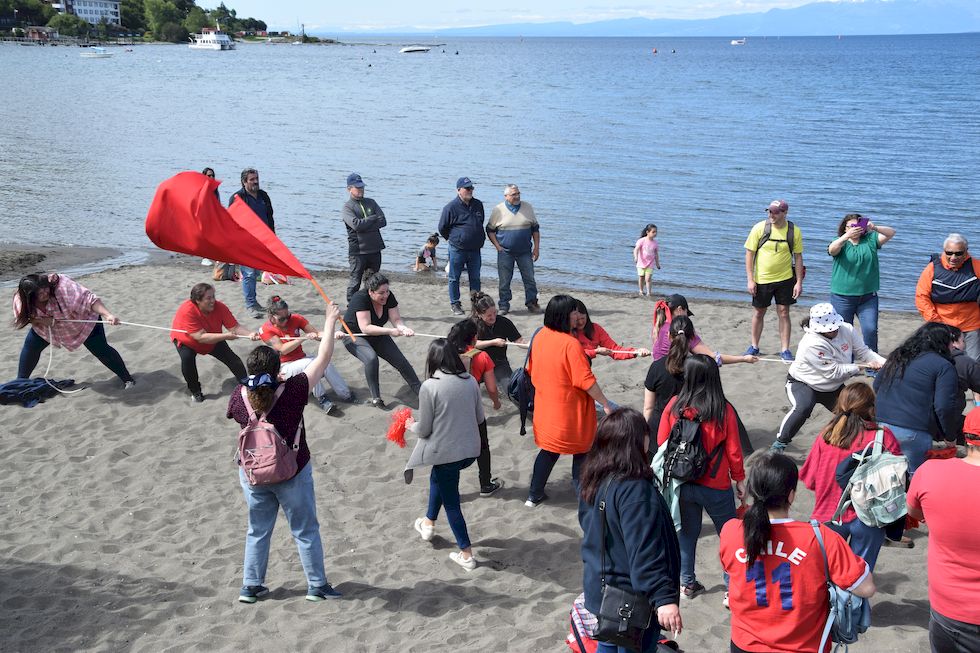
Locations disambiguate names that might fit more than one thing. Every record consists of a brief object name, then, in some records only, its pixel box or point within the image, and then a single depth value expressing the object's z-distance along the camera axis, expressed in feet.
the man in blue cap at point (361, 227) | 40.78
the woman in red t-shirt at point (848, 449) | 17.90
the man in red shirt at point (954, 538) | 13.43
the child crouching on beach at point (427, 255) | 59.62
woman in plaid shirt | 32.30
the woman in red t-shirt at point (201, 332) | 32.19
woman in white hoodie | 24.77
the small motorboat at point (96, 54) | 408.10
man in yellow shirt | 34.63
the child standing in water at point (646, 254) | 50.11
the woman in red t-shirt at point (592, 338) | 27.14
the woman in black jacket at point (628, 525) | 12.92
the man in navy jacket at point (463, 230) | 42.11
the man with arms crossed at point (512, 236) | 42.04
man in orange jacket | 28.71
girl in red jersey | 12.83
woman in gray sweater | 21.12
